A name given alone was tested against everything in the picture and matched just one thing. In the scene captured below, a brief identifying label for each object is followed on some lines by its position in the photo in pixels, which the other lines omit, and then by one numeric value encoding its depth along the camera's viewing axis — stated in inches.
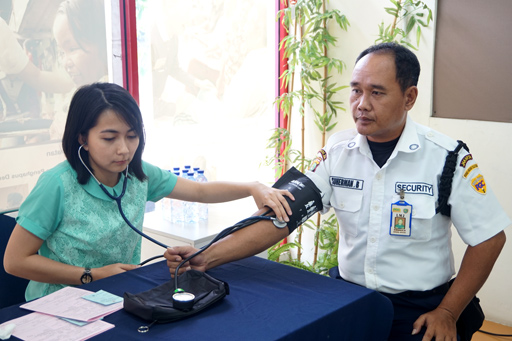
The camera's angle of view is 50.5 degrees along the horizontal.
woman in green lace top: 62.8
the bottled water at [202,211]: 101.7
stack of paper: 45.0
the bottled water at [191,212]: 101.0
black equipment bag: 46.9
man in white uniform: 66.9
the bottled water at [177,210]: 100.4
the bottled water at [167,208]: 100.7
